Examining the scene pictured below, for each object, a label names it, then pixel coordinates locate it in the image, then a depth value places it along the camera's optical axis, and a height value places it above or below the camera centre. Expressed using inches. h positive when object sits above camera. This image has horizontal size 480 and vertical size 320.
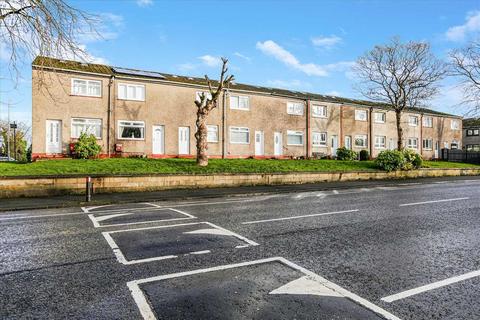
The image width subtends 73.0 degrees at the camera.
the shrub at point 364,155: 1295.5 +3.6
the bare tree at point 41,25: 354.3 +146.5
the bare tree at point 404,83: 1270.9 +290.8
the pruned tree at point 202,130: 756.0 +61.9
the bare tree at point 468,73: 1304.1 +336.5
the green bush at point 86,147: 839.1 +24.7
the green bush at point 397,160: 924.0 -12.6
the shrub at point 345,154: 1207.4 +7.2
